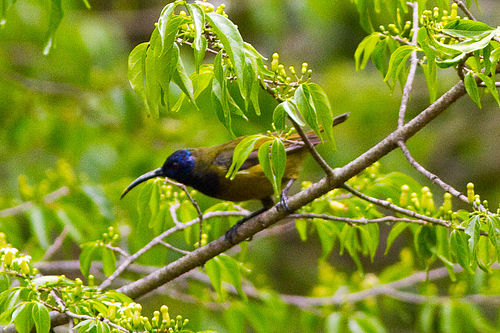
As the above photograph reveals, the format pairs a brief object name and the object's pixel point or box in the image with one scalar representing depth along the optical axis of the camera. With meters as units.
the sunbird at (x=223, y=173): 7.93
